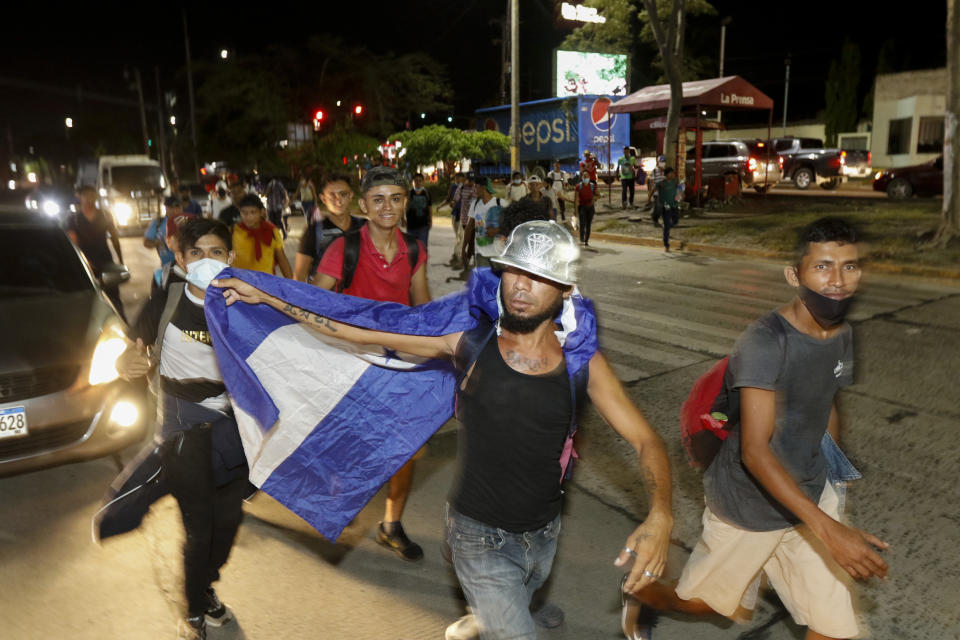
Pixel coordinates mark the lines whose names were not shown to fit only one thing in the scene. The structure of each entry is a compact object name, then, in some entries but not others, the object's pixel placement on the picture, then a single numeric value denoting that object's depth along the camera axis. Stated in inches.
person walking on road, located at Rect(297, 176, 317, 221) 676.1
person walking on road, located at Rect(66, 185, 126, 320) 348.2
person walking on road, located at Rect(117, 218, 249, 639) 126.5
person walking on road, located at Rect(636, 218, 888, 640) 100.6
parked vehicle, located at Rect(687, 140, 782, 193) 1051.3
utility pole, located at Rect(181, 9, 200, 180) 1697.8
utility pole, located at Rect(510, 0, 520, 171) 903.1
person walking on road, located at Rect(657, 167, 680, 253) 623.5
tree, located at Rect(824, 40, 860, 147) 1907.0
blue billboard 1508.4
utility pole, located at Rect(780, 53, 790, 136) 2267.5
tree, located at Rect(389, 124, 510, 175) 1368.1
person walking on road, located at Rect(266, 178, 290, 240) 759.7
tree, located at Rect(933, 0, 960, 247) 543.5
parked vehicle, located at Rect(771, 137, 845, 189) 1162.6
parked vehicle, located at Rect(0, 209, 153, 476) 179.5
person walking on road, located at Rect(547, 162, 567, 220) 713.6
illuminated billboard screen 1744.6
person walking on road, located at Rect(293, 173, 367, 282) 210.1
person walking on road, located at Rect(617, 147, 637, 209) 965.8
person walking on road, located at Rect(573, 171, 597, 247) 656.4
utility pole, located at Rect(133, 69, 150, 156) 2210.9
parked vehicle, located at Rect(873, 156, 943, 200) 939.9
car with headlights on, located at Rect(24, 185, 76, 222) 742.6
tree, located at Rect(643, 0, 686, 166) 834.8
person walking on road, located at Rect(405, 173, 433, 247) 496.4
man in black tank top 91.5
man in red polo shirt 166.1
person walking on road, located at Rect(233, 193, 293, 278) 252.5
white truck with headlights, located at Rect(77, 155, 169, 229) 921.5
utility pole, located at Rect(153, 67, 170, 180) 2001.2
